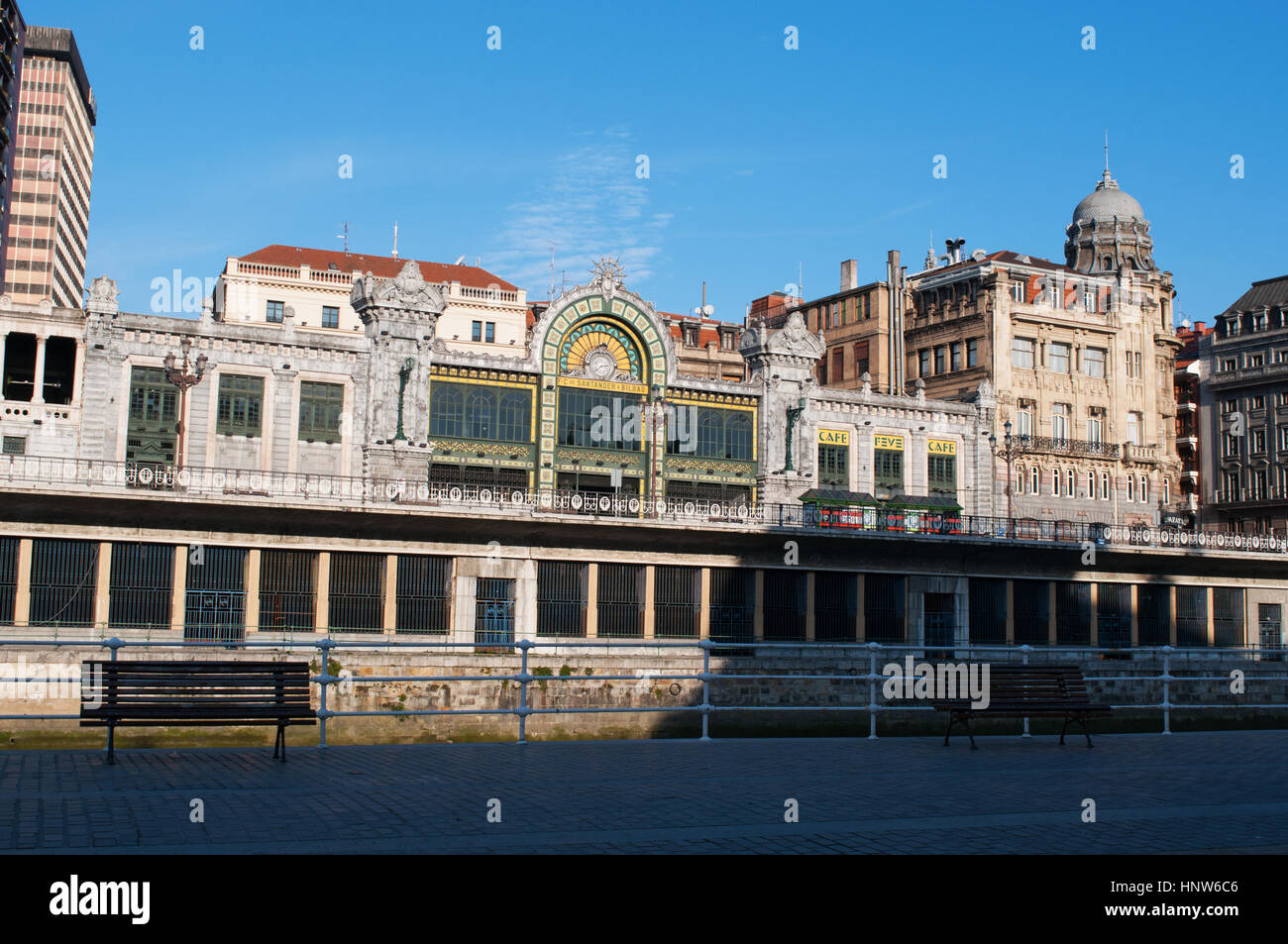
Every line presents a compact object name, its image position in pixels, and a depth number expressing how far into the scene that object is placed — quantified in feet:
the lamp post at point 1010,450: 220.86
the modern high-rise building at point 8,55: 282.56
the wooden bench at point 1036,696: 59.11
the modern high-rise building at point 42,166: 418.10
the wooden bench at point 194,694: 47.98
